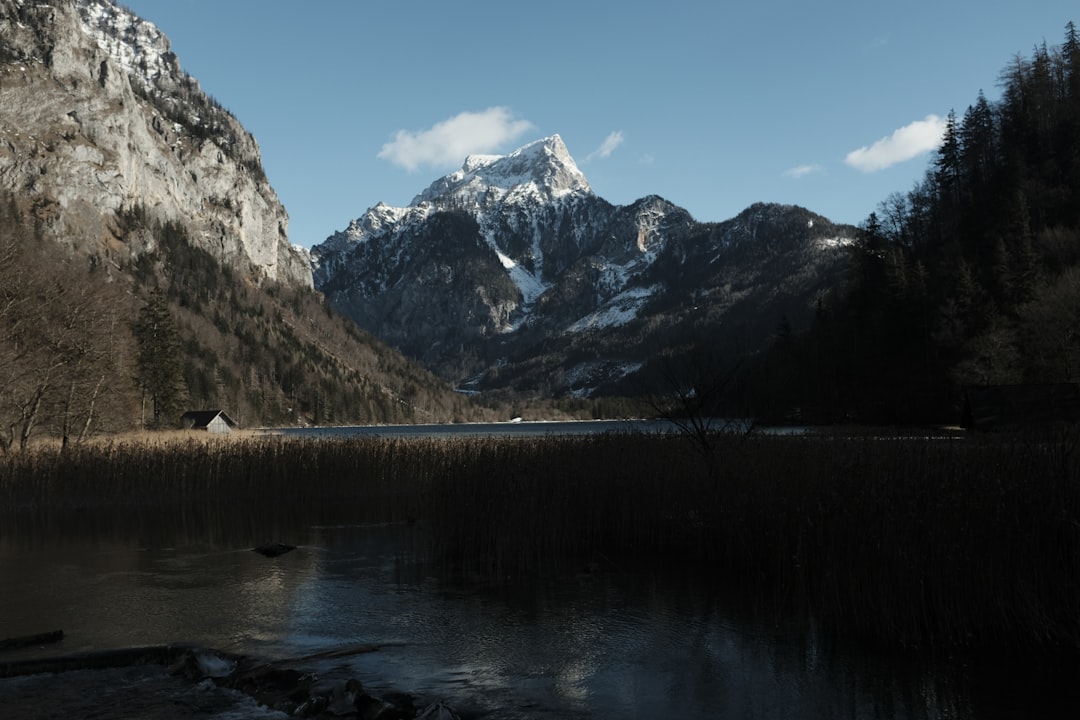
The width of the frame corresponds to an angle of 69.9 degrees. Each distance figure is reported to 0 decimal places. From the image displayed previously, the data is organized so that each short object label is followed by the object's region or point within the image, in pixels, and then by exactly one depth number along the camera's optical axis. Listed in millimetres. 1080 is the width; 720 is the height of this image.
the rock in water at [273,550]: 16172
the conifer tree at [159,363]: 65125
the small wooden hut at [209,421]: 75312
